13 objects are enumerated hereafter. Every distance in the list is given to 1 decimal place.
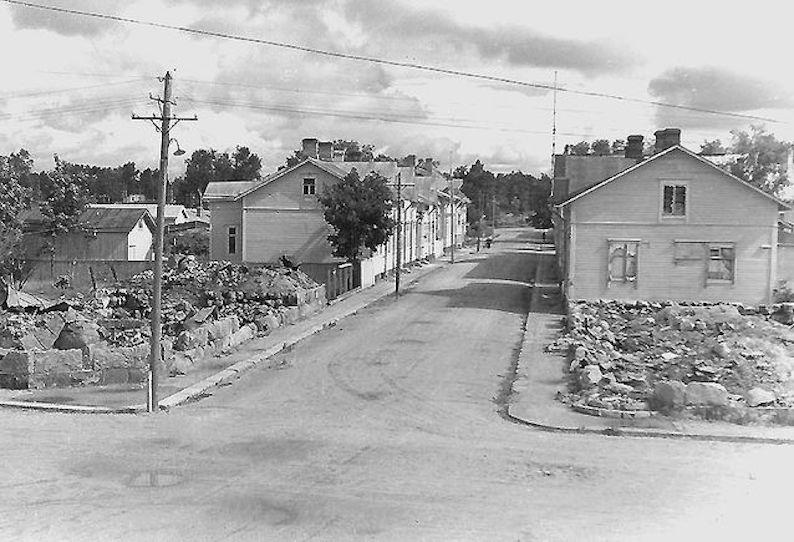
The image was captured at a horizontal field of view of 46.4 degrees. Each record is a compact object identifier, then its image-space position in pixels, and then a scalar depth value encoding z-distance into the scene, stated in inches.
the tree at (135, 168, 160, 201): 5771.2
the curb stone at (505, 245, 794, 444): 623.5
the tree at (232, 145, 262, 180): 4323.3
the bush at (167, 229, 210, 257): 2351.1
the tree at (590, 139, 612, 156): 3699.1
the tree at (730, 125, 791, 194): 2593.5
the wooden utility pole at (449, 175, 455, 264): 2561.5
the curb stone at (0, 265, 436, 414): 711.7
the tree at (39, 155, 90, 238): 1956.2
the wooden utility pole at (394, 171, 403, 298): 1597.6
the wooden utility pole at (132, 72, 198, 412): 716.7
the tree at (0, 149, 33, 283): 1747.0
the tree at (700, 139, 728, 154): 2933.1
